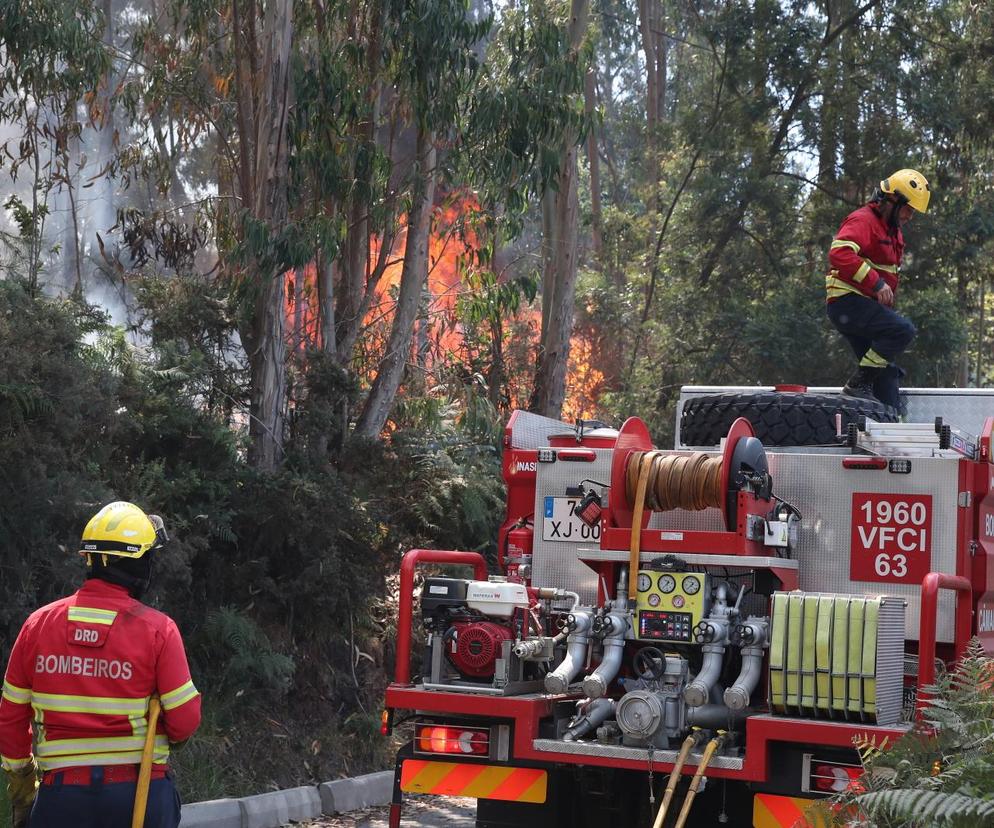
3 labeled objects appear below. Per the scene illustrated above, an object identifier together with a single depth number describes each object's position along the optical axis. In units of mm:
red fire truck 5895
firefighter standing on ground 4734
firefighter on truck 8594
